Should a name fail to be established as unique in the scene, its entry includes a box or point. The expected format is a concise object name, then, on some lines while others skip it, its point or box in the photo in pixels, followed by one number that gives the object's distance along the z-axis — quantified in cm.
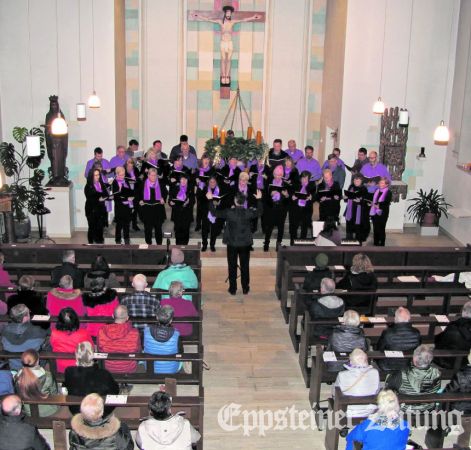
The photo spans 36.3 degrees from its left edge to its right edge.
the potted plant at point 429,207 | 1466
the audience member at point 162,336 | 713
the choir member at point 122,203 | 1237
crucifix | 1596
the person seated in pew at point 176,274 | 895
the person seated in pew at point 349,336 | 731
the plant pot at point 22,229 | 1348
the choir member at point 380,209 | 1261
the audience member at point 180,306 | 794
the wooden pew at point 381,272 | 980
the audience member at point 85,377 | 630
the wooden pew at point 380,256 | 1063
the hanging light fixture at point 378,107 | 1372
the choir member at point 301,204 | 1277
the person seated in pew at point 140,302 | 795
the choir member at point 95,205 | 1262
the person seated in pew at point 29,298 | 802
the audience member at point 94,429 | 536
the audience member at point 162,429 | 541
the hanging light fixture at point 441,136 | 1222
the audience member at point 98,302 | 808
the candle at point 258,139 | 1317
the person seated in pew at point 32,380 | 630
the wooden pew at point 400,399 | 643
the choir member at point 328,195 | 1263
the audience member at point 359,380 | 657
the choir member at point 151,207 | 1236
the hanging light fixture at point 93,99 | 1366
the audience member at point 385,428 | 563
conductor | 1038
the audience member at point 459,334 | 757
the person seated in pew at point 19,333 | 709
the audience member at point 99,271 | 862
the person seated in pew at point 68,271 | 891
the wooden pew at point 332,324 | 816
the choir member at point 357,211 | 1282
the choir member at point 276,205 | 1273
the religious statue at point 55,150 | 1352
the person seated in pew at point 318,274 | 909
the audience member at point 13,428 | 548
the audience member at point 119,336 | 723
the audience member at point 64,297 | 796
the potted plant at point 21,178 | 1314
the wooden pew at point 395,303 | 895
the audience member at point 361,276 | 873
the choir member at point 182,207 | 1238
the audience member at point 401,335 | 736
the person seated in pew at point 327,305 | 819
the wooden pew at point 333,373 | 728
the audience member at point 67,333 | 707
